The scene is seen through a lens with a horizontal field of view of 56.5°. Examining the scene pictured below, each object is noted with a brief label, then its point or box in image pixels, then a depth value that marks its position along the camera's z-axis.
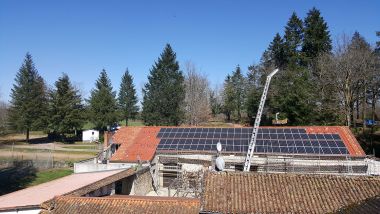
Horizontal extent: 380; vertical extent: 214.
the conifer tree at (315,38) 54.09
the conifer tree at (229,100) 76.71
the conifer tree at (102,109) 64.50
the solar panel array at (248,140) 27.59
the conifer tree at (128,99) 84.88
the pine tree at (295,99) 43.47
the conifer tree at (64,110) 60.19
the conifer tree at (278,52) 57.75
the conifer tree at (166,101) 55.69
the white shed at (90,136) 63.91
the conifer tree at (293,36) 56.44
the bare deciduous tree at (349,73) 42.19
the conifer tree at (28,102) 60.31
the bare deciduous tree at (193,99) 62.91
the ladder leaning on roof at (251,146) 26.71
